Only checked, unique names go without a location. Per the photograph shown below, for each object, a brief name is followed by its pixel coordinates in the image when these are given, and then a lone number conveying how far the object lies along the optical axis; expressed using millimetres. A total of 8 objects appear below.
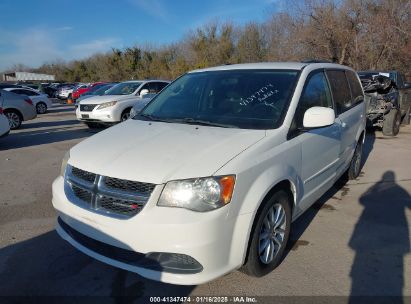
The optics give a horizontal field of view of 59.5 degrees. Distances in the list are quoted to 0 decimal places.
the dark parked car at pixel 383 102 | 9836
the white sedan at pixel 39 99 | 18969
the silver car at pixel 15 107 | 12422
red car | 28616
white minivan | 2521
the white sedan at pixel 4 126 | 8867
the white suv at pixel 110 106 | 11242
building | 79875
